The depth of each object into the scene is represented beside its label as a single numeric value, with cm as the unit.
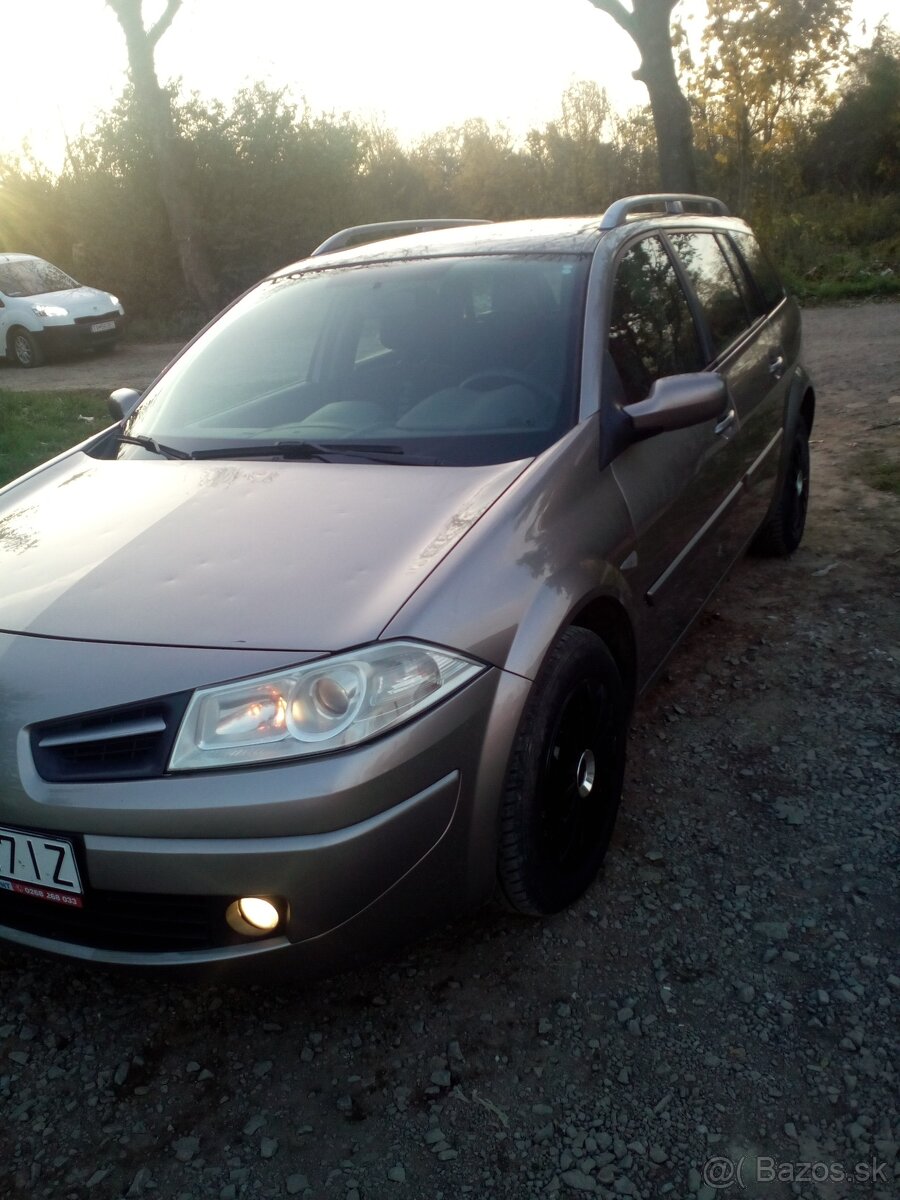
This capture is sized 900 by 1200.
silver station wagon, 190
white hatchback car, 1466
